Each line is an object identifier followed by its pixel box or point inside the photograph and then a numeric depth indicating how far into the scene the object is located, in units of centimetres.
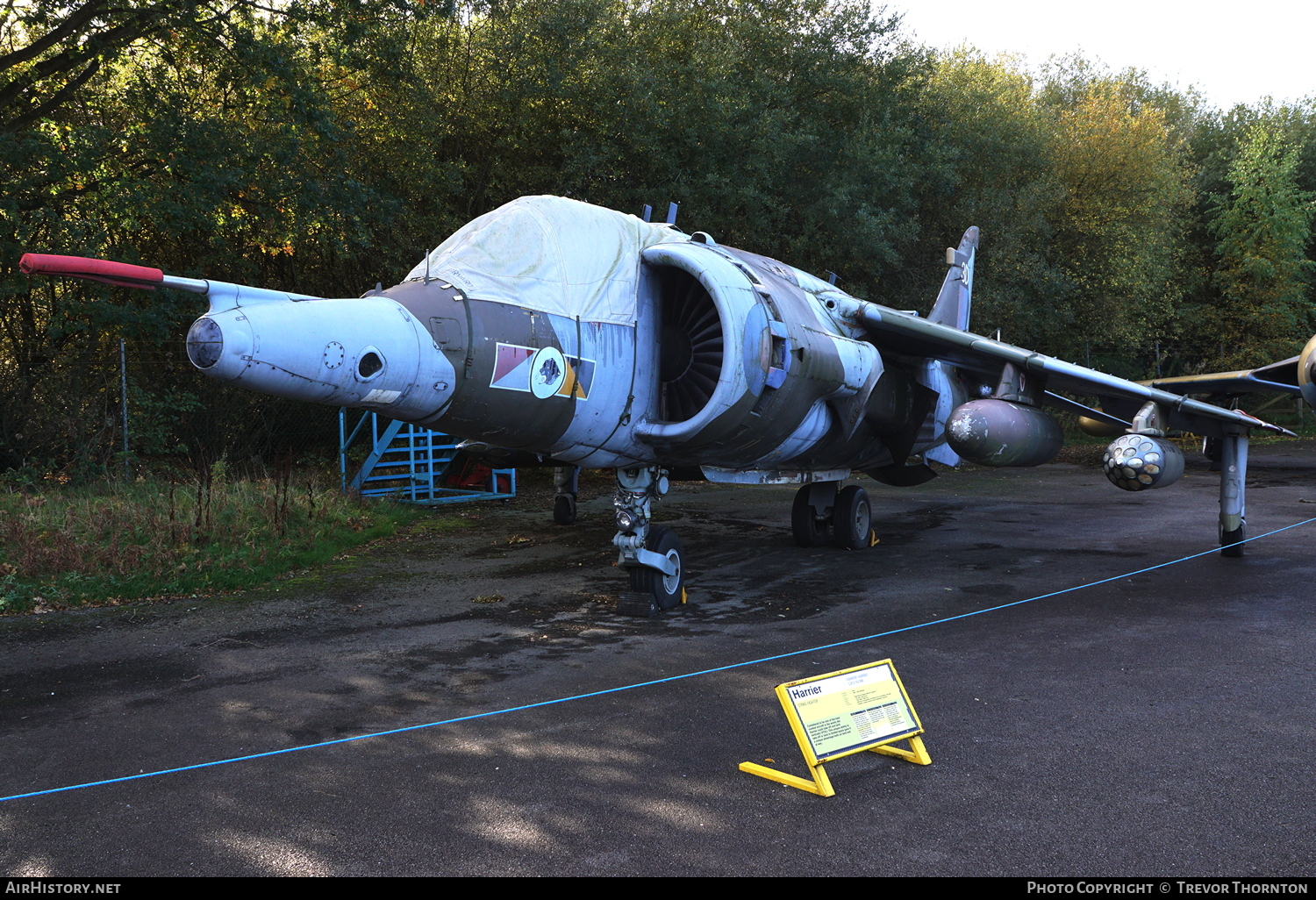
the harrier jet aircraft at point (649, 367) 546
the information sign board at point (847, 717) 423
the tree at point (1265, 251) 3109
